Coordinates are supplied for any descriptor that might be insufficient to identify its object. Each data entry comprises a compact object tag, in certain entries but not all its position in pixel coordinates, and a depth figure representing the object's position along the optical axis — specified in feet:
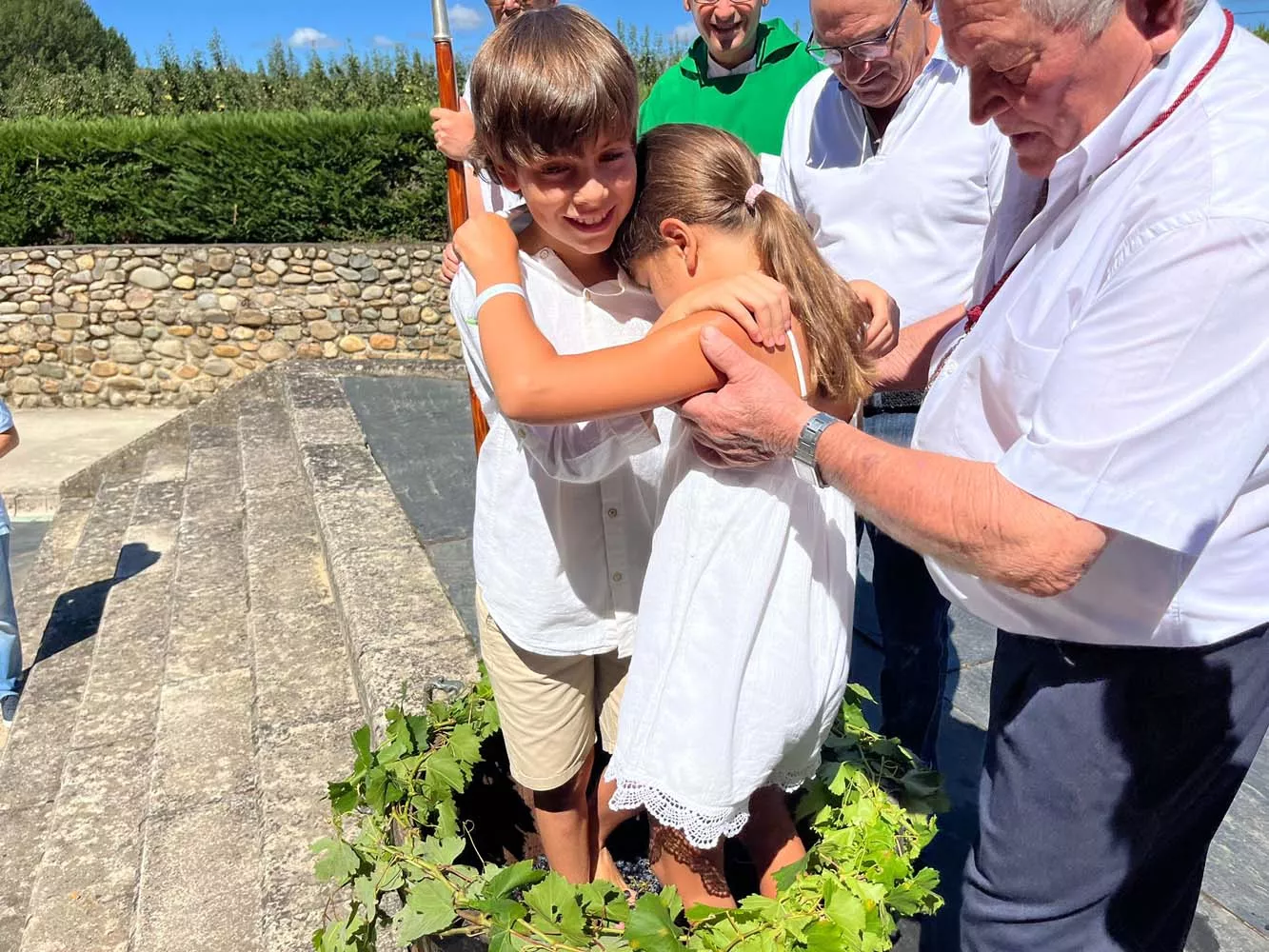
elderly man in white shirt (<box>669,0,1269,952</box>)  3.41
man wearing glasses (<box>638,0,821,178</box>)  10.15
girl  4.65
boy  4.80
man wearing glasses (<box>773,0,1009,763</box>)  7.21
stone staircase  9.16
